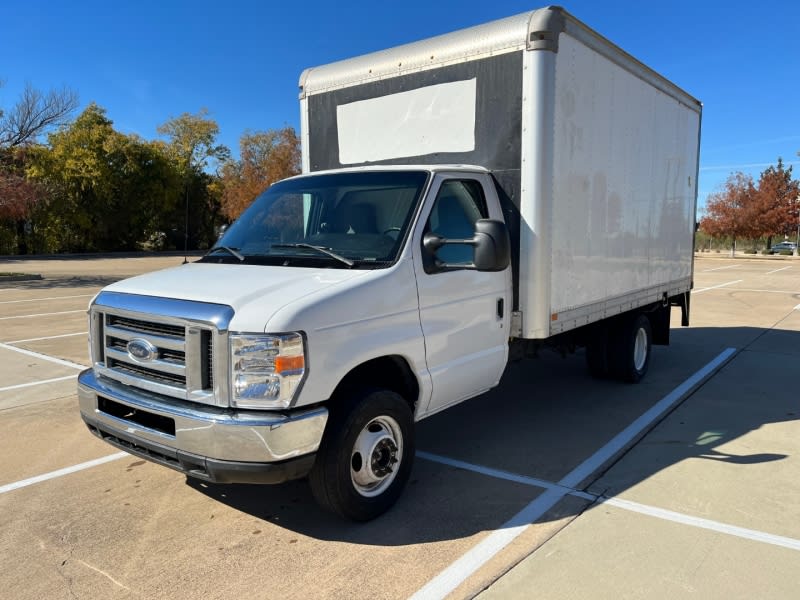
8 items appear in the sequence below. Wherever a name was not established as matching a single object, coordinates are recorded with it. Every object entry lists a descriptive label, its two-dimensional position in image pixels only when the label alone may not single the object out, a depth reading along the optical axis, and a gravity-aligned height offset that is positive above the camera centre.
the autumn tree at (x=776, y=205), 48.75 +2.85
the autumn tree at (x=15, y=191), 20.75 +1.50
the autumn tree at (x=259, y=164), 38.16 +4.61
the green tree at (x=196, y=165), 48.19 +5.99
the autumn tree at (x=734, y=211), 48.41 +2.24
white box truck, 3.28 -0.24
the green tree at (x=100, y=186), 38.56 +3.30
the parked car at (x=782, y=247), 61.56 -0.75
